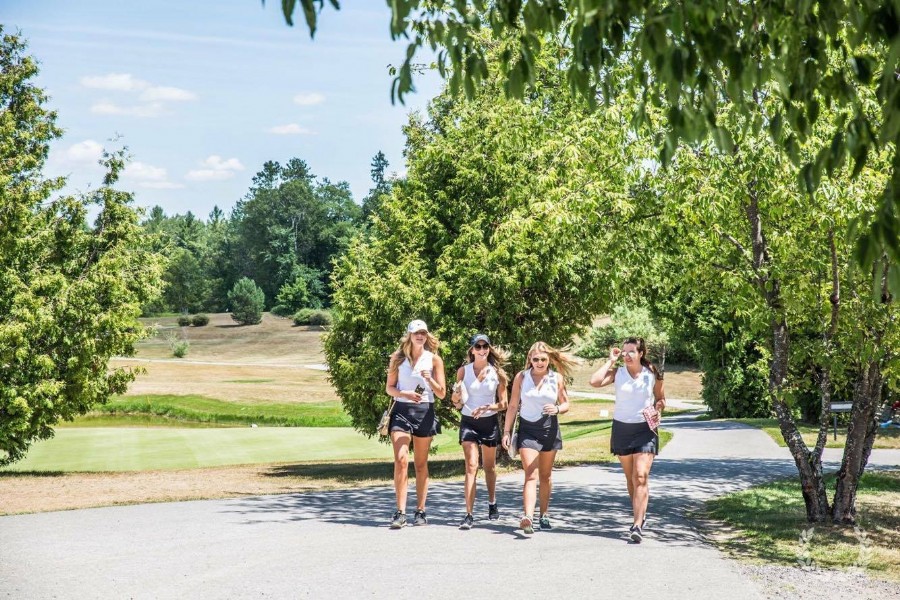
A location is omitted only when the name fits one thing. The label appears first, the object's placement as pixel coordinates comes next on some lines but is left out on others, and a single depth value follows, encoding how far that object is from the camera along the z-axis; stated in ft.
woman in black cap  34.91
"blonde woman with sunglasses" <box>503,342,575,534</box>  33.45
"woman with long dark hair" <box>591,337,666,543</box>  32.50
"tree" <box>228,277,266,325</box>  356.18
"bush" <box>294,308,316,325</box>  349.41
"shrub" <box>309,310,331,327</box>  343.18
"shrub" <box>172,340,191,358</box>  296.51
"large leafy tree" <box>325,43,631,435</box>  64.80
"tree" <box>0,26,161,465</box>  62.90
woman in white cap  34.50
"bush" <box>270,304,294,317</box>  382.42
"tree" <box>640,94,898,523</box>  34.22
